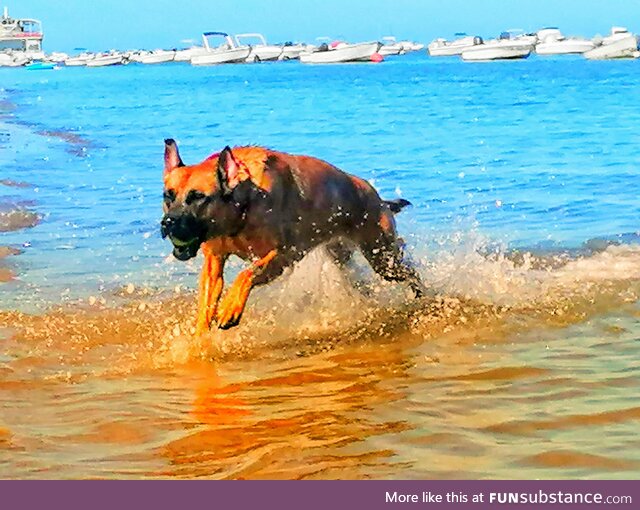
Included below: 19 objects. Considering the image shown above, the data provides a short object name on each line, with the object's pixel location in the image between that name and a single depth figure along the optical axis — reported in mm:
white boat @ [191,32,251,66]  112875
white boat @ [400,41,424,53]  152212
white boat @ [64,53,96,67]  142750
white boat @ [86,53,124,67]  139500
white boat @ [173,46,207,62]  118900
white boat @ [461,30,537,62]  92000
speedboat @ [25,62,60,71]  123062
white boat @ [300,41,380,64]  103062
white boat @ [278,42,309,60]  127688
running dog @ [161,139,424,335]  6398
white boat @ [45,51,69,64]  146750
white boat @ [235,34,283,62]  116438
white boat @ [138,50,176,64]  146125
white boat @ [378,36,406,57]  141125
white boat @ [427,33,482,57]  114575
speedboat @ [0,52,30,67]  128125
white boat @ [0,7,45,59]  139500
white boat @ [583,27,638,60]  84438
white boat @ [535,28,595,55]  96438
